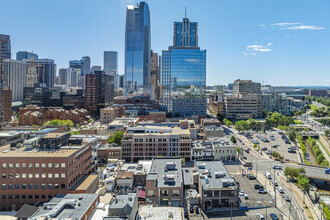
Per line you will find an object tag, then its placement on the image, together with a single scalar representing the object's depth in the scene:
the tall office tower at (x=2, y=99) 145.45
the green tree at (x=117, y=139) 96.13
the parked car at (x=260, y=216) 48.63
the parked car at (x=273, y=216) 49.08
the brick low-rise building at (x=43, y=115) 149.50
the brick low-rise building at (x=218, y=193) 53.53
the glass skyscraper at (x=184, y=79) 176.50
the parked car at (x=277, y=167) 79.56
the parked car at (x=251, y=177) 70.31
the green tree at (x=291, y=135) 114.44
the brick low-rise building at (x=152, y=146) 87.19
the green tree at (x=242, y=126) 137.76
